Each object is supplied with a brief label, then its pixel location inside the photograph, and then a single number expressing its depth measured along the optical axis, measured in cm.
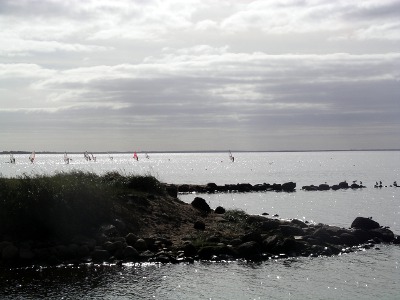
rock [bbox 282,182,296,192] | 11341
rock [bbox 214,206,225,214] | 5200
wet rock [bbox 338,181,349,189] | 11612
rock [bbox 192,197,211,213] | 5069
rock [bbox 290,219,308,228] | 4806
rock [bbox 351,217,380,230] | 4825
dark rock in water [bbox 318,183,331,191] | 11288
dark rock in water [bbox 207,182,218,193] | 10669
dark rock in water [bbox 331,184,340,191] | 11296
